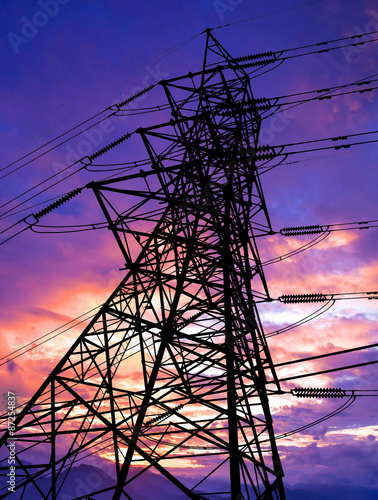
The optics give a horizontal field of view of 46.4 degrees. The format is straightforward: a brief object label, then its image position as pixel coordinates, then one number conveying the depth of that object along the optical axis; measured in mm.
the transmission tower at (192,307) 8758
